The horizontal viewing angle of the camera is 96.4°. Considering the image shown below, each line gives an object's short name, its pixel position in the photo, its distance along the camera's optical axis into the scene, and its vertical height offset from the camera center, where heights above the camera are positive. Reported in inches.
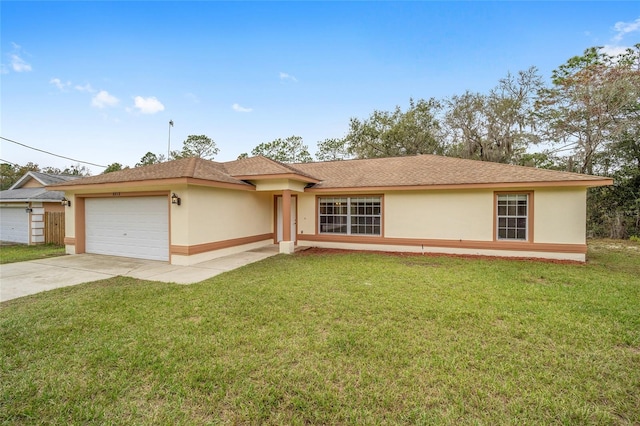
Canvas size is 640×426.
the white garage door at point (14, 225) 560.7 -31.9
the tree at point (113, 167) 1185.5 +178.2
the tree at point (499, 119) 767.1 +255.4
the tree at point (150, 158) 1425.9 +255.5
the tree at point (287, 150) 1298.0 +270.2
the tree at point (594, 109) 587.5 +219.2
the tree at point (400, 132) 953.5 +267.3
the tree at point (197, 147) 1338.6 +294.2
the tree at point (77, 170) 1652.7 +234.3
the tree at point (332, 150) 1223.5 +260.5
